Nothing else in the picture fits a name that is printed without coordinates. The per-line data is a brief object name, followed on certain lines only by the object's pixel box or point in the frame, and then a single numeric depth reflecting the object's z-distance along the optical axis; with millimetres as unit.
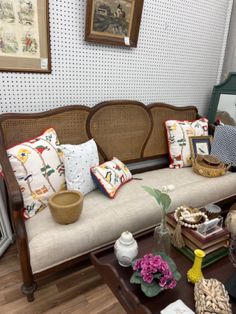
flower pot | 1163
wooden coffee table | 857
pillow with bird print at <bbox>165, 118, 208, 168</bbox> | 2084
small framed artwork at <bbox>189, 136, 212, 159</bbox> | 2090
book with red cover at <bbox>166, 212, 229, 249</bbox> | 1041
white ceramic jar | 988
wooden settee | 1146
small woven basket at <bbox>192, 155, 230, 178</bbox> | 1887
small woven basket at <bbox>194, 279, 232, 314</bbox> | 748
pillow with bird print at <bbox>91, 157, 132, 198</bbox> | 1509
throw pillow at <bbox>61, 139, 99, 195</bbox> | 1433
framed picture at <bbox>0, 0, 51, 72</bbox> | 1375
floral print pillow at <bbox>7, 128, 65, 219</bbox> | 1304
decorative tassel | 1100
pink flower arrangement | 847
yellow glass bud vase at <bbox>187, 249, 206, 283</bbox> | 908
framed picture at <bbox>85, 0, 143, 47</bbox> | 1597
